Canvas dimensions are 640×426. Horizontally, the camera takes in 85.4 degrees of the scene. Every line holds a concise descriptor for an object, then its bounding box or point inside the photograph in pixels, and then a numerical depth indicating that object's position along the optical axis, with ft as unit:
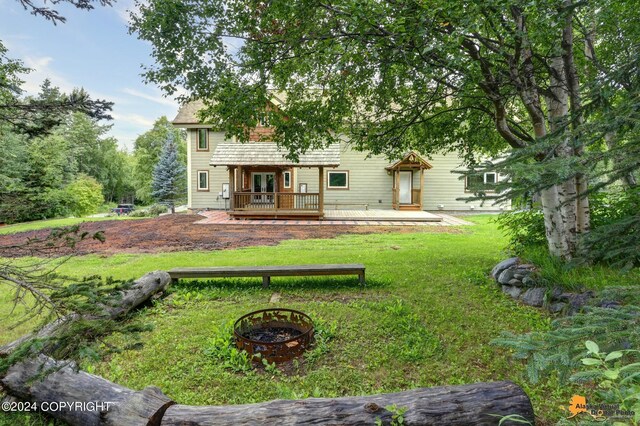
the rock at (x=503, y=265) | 20.86
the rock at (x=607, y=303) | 13.37
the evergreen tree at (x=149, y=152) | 124.06
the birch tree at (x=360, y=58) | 14.96
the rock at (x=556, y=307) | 15.80
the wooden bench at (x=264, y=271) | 20.48
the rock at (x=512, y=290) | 18.76
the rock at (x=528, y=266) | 19.53
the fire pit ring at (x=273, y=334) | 12.57
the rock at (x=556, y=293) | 16.43
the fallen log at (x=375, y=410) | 7.83
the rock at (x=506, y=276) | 19.62
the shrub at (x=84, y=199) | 72.69
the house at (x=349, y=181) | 69.46
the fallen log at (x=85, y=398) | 8.03
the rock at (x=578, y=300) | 14.67
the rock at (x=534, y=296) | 17.40
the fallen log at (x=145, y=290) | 16.10
